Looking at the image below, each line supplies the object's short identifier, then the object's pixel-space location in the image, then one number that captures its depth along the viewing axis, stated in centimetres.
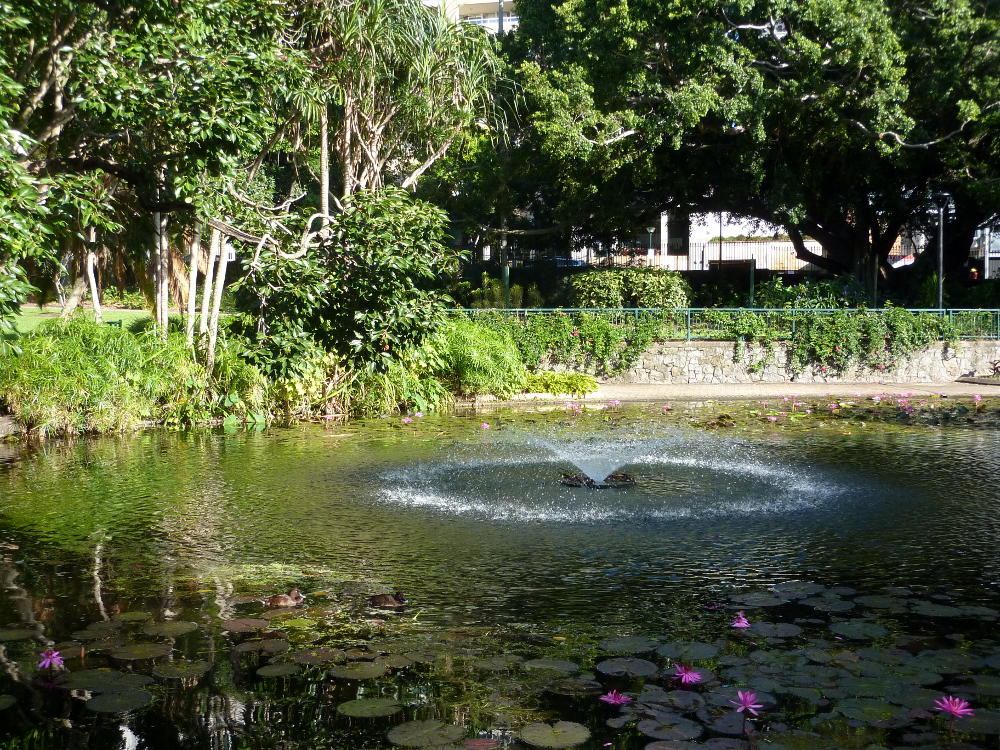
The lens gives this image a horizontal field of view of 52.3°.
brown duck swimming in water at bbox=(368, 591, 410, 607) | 631
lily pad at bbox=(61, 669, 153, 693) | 500
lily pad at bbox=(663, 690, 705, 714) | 473
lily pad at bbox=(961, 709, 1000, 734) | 447
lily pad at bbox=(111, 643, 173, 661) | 546
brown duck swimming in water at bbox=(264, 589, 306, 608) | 638
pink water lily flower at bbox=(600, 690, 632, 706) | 479
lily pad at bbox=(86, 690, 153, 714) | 475
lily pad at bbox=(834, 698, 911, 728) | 459
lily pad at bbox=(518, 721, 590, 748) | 439
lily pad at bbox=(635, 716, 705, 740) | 443
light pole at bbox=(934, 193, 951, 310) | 2431
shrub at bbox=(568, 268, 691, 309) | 2770
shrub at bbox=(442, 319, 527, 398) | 1748
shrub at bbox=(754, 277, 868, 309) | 2531
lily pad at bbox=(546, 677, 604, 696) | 498
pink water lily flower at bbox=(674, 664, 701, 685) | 503
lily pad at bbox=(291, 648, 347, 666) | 541
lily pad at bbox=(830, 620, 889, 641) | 578
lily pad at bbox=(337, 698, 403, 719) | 470
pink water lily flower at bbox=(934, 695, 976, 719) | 451
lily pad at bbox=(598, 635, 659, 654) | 555
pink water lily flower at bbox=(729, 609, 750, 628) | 588
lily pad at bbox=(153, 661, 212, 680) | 519
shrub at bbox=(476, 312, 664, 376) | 2069
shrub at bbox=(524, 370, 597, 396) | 1902
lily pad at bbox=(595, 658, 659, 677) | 518
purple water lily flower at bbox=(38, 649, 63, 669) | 523
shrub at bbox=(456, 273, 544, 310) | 3075
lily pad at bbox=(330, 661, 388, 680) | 518
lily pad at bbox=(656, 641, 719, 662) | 544
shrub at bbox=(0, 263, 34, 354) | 616
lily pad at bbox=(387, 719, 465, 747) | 441
